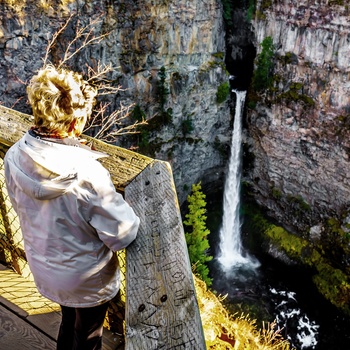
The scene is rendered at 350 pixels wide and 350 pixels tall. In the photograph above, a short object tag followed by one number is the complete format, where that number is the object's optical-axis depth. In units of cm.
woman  173
